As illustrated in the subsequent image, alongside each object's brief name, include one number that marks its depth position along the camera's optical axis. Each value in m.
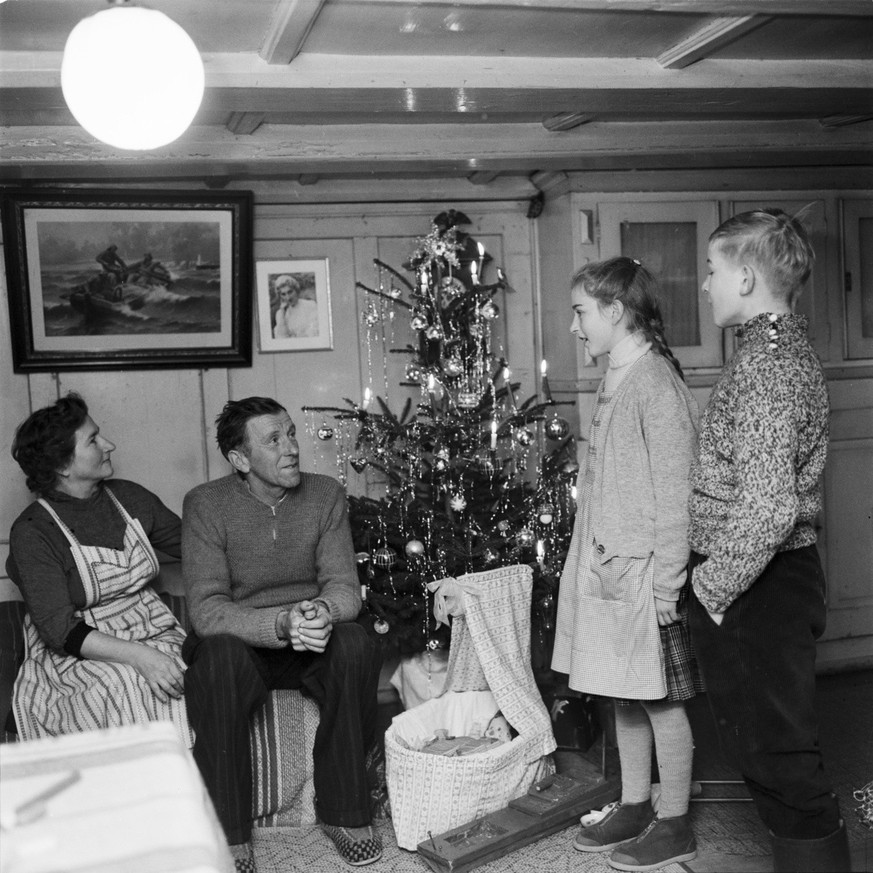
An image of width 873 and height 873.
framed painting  3.43
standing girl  2.33
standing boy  1.91
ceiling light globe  1.69
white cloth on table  1.10
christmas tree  3.28
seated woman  2.73
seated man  2.65
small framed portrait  3.81
